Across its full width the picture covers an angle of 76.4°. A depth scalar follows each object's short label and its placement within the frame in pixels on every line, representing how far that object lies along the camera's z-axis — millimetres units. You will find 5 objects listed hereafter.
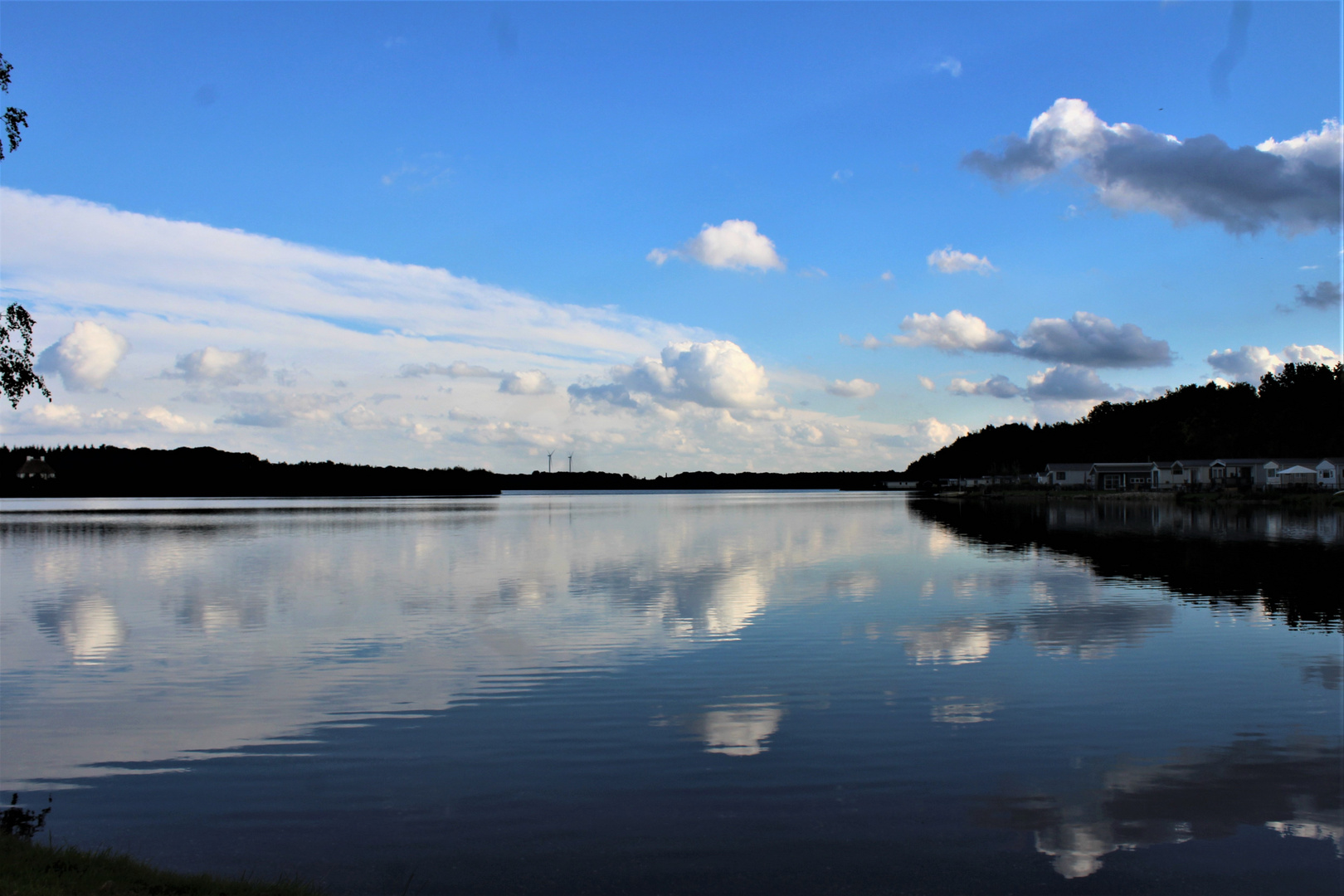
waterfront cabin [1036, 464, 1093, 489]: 156250
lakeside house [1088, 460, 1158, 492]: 143925
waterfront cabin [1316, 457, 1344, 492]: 114188
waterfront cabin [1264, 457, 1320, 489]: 117125
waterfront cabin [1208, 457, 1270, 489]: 122000
